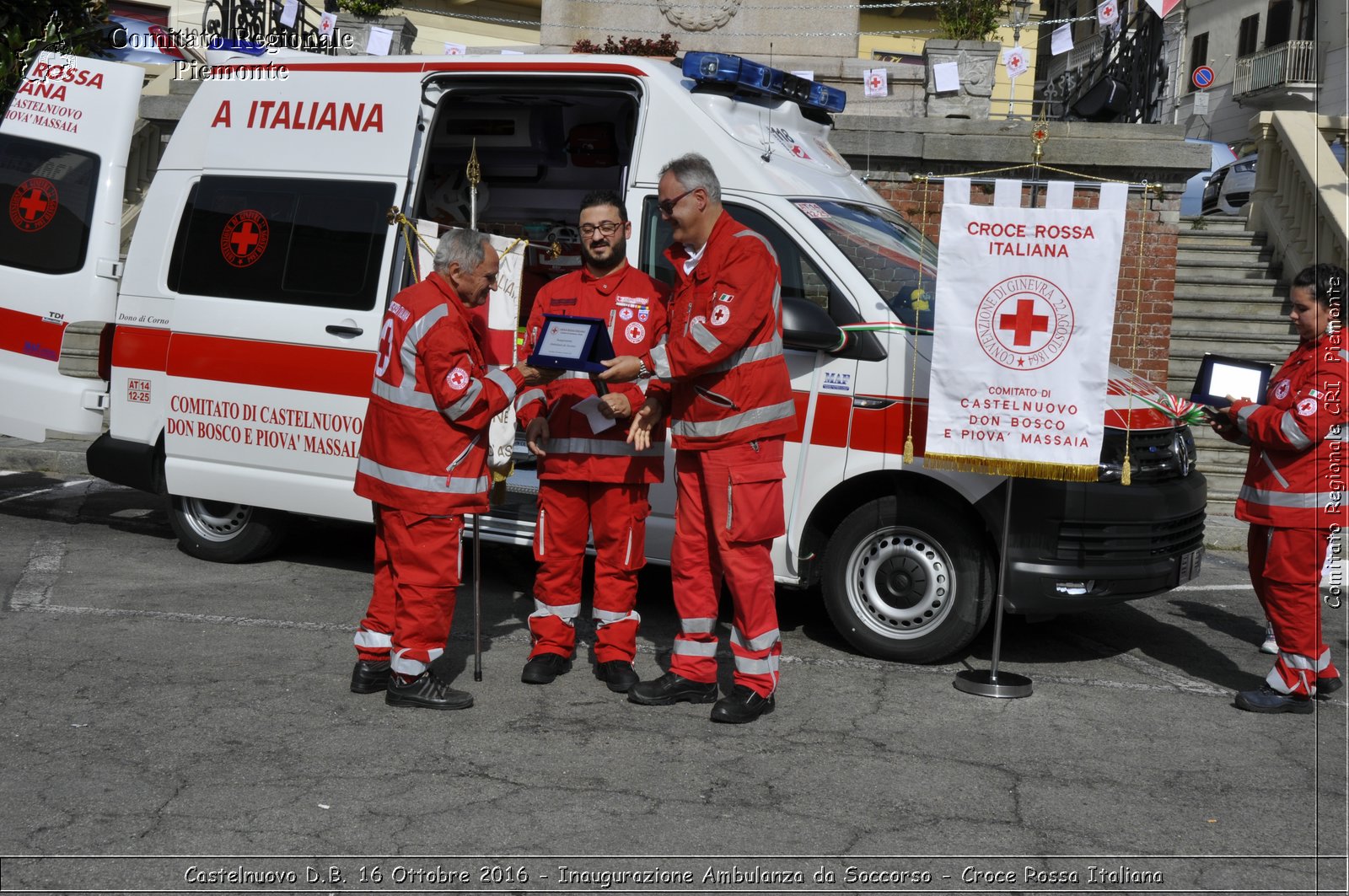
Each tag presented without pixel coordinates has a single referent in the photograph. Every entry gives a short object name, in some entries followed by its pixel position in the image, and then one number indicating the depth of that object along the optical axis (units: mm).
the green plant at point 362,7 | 18969
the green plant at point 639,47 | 16422
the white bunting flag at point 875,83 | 13594
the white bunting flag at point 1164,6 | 11688
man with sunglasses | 5141
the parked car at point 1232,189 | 20328
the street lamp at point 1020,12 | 17345
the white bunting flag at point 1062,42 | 13234
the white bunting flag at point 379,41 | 12828
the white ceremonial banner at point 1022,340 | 5492
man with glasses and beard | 5570
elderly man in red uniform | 5098
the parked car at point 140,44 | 11773
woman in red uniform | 5602
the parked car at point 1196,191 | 21859
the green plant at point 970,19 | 17844
